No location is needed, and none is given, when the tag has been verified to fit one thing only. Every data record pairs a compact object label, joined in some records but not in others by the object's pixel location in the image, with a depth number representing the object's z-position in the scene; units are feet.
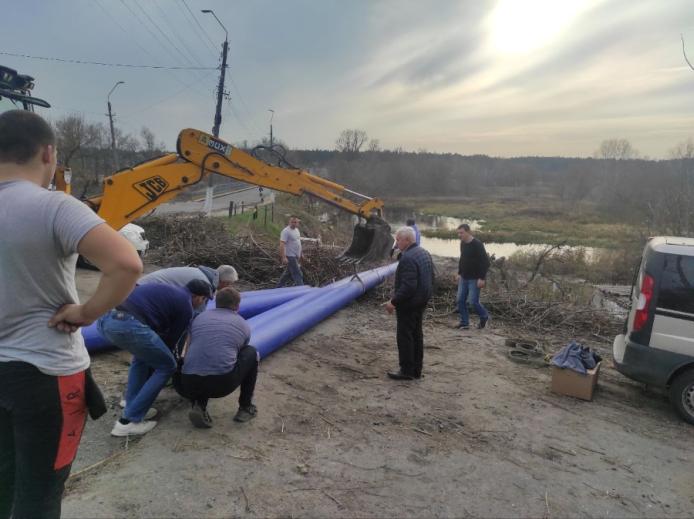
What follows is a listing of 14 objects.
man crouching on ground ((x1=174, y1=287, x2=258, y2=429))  12.80
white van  15.96
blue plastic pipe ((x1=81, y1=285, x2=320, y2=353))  18.42
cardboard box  17.52
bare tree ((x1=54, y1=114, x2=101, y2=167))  116.47
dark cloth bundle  17.69
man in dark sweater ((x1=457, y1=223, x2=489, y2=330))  26.22
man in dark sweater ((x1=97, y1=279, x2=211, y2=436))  12.41
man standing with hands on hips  5.61
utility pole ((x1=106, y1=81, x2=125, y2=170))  109.24
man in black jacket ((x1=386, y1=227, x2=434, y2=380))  18.38
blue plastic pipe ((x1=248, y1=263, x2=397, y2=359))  19.83
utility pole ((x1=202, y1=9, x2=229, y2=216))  85.15
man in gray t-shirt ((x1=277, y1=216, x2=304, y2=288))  32.68
